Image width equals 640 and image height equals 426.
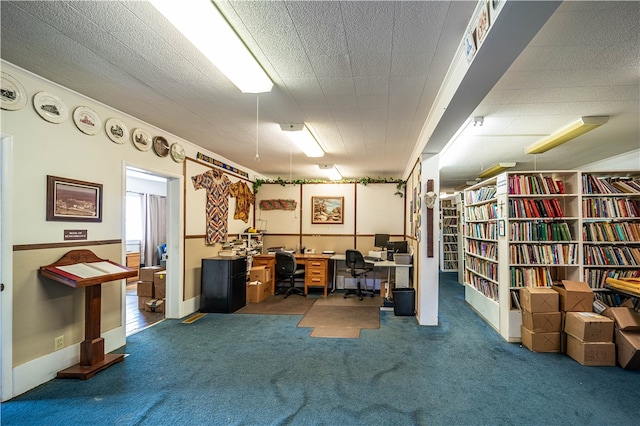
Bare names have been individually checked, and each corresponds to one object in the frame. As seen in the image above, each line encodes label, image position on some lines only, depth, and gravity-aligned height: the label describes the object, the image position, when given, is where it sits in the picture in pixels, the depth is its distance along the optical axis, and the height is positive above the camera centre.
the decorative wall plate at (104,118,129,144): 3.36 +1.00
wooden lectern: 2.67 -0.57
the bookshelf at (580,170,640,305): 3.70 -0.17
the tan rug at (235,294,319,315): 4.96 -1.48
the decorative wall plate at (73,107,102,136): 3.02 +1.00
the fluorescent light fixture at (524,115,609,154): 3.63 +1.09
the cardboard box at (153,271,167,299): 4.96 -1.02
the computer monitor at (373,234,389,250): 6.63 -0.45
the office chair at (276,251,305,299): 5.96 -0.92
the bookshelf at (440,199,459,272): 9.42 -0.67
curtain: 7.94 -0.17
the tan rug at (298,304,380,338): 4.01 -1.47
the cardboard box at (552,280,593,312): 3.37 -0.88
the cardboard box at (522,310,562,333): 3.42 -1.14
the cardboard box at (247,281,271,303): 5.64 -1.31
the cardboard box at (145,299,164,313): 4.91 -1.34
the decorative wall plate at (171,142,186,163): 4.36 +0.96
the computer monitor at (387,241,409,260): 5.77 -0.52
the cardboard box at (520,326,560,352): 3.42 -1.36
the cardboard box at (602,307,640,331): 3.09 -1.01
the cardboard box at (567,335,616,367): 3.09 -1.35
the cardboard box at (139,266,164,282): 5.08 -0.86
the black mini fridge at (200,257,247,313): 4.86 -1.04
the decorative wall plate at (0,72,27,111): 2.41 +1.02
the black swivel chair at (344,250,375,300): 5.91 -0.85
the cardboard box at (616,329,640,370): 2.96 -1.27
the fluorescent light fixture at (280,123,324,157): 3.82 +1.09
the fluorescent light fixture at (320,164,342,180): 6.17 +1.00
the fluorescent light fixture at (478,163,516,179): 6.10 +1.00
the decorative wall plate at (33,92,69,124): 2.67 +1.01
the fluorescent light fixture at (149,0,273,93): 1.68 +1.12
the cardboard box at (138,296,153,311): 5.03 -1.33
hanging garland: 7.05 +0.88
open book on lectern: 2.74 -0.45
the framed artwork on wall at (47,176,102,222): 2.80 +0.20
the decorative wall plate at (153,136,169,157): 4.04 +0.98
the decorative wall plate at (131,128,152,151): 3.70 +0.99
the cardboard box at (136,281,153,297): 5.09 -1.12
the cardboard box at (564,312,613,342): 3.11 -1.12
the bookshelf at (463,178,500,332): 4.32 -0.49
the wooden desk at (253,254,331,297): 6.21 -1.04
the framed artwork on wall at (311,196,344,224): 7.19 +0.22
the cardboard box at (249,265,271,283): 5.93 -1.04
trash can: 4.78 -1.29
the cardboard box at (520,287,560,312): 3.42 -0.91
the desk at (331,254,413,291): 5.10 -0.90
